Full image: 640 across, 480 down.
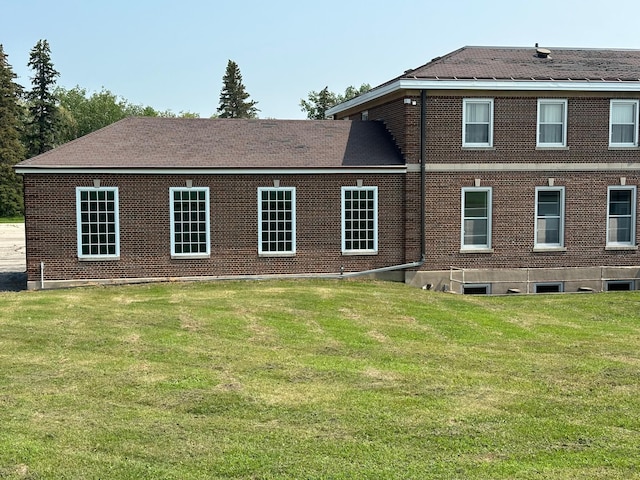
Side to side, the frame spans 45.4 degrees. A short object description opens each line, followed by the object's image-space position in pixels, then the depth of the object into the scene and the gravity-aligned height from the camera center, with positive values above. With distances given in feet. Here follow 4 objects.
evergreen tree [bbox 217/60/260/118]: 312.09 +45.83
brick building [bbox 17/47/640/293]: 80.07 +1.85
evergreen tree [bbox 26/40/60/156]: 255.29 +33.79
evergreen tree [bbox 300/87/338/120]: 328.29 +47.16
